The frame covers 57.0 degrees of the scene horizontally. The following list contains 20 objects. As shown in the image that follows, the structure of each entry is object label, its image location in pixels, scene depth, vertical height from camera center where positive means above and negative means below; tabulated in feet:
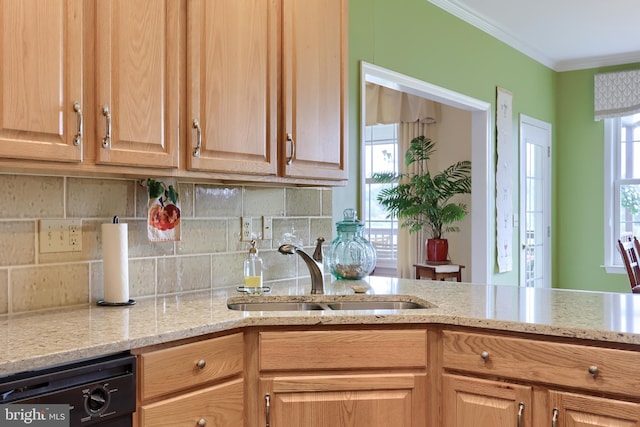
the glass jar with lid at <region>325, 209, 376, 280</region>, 8.95 -0.60
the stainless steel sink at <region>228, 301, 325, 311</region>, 7.48 -1.17
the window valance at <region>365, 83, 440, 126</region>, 18.92 +3.52
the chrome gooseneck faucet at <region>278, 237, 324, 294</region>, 7.65 -0.71
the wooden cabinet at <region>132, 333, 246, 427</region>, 5.10 -1.57
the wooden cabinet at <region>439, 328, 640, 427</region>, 5.31 -1.63
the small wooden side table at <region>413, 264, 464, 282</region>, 15.72 -1.53
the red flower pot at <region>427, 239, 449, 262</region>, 16.43 -0.99
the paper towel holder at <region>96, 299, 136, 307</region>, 6.45 -0.98
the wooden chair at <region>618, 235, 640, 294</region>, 12.20 -0.98
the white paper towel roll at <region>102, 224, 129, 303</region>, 6.47 -0.51
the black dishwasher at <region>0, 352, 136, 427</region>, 4.26 -1.33
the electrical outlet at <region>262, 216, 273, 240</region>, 8.70 -0.19
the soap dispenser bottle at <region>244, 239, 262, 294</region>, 7.72 -0.77
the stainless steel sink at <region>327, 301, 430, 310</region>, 7.61 -1.17
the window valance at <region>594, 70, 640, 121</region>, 18.15 +3.78
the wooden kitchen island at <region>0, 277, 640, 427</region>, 5.30 -1.45
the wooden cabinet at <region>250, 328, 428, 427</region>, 6.10 -1.72
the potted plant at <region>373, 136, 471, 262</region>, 16.48 +0.47
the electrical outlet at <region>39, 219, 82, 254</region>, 6.20 -0.22
